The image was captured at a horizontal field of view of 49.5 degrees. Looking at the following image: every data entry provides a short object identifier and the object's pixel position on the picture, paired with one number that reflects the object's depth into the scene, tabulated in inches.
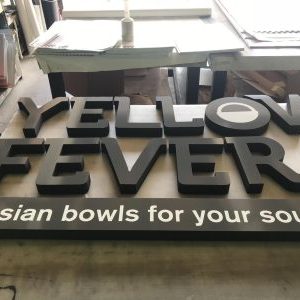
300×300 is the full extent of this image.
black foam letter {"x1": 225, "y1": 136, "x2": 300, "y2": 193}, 26.9
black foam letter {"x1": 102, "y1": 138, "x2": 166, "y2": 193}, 26.9
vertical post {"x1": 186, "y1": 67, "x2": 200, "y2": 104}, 51.5
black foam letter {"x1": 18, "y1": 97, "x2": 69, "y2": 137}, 34.1
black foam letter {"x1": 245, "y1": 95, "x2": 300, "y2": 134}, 34.2
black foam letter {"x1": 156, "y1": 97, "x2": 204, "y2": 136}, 33.9
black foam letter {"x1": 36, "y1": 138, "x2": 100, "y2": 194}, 26.8
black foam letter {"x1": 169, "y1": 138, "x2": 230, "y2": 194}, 26.6
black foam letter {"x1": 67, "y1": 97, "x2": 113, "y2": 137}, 34.1
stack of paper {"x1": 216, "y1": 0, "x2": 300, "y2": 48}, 46.6
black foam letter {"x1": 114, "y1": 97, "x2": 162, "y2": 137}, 33.9
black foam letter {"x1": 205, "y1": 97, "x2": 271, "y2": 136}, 33.8
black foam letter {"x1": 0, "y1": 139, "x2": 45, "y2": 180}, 29.0
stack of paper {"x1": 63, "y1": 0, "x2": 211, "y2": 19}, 55.6
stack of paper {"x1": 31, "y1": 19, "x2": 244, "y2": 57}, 42.8
